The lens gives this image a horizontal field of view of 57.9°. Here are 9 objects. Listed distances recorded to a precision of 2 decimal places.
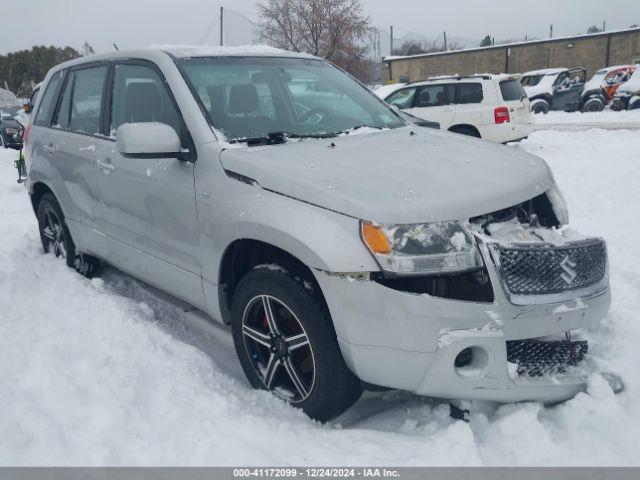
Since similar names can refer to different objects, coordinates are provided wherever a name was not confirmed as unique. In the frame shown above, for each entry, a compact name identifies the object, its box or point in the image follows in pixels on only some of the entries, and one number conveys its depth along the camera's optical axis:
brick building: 32.62
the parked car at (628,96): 19.75
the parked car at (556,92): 21.78
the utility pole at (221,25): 27.64
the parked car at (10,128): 15.92
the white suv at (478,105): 11.99
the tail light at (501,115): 11.90
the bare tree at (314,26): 29.75
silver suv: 2.41
